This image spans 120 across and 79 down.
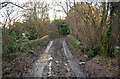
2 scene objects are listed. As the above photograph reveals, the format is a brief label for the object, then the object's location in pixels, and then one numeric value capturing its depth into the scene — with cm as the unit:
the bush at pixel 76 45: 1117
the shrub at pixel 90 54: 778
